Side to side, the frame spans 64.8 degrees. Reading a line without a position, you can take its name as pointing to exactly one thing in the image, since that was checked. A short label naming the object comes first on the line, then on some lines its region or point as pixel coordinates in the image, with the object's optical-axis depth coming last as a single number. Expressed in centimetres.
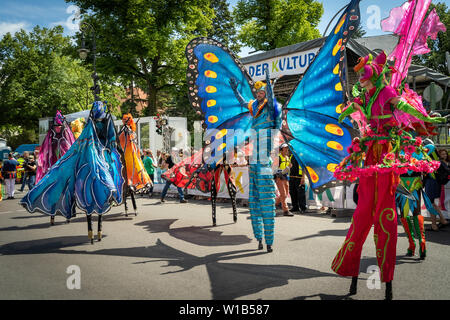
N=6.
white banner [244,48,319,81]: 1181
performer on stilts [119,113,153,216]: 836
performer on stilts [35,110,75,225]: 809
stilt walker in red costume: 327
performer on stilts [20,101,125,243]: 538
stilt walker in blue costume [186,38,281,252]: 564
